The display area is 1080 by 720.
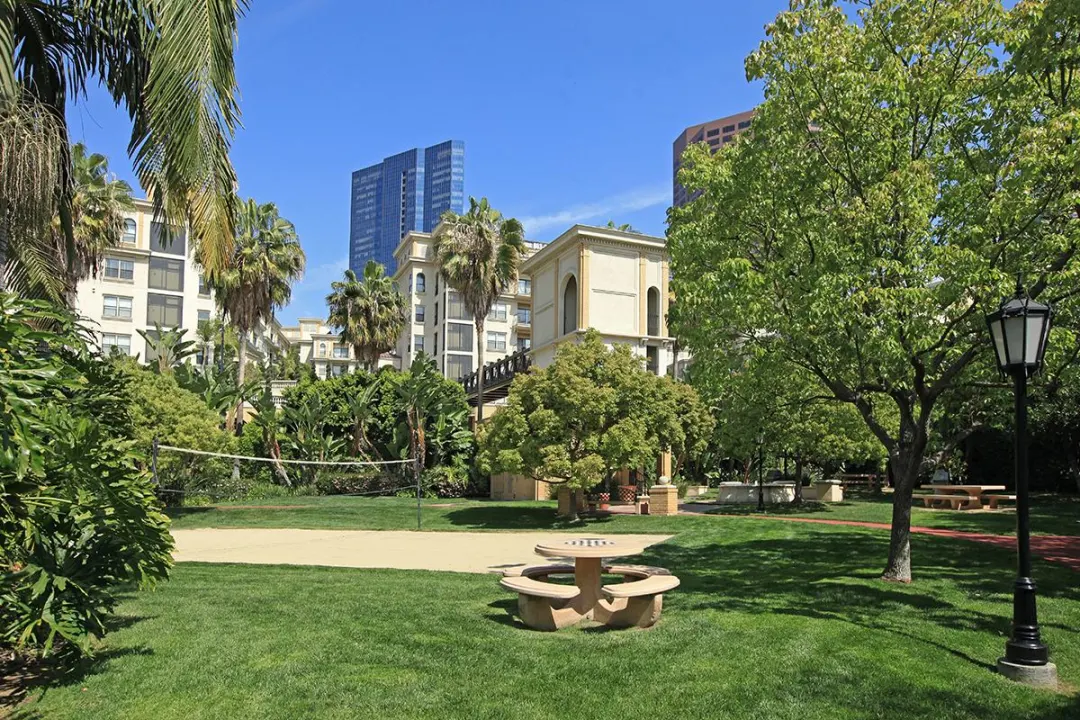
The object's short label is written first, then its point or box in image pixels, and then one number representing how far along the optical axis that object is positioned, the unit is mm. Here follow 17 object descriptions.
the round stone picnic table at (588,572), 8578
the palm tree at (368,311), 44938
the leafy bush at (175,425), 24062
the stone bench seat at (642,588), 7875
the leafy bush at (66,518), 4527
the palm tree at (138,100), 6836
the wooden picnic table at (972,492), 24516
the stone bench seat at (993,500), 25088
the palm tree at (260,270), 35156
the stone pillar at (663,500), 23875
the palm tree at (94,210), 25797
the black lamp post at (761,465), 25141
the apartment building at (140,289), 59500
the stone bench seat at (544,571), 9719
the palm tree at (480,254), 37719
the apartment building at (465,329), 67000
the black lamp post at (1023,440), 6613
